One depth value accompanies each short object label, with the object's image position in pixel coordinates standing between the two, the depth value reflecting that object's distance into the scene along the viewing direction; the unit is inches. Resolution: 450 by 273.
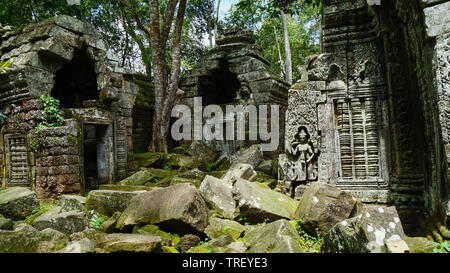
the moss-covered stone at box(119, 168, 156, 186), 278.1
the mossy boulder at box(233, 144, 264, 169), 294.9
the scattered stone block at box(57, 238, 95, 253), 111.1
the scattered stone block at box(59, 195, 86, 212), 181.6
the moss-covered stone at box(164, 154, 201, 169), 335.6
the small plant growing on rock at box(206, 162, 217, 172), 340.1
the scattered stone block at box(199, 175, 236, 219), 169.9
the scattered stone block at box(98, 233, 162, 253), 114.9
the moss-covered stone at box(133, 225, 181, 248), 135.2
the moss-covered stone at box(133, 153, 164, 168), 349.1
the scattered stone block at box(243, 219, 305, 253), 114.5
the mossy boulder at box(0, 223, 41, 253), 112.5
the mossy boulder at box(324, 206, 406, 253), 99.7
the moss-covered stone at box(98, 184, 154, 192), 247.0
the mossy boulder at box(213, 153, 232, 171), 335.9
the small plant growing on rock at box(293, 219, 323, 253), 131.6
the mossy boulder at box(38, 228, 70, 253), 118.2
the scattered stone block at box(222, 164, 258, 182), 227.6
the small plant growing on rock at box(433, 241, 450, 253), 107.9
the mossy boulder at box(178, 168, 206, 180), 275.9
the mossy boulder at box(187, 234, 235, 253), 122.8
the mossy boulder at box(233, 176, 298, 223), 158.7
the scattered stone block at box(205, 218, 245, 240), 146.1
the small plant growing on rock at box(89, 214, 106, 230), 164.5
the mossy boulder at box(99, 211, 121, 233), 157.1
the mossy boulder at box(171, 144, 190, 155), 399.7
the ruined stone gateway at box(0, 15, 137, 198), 255.0
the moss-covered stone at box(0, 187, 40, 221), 184.9
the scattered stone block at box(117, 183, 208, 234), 140.9
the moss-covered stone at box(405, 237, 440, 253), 107.7
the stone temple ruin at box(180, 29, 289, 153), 386.6
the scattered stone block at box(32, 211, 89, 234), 143.3
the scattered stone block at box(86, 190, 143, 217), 190.5
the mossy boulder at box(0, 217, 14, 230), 143.2
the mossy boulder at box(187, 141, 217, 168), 351.3
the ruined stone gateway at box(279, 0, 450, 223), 170.4
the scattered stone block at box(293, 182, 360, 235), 139.3
